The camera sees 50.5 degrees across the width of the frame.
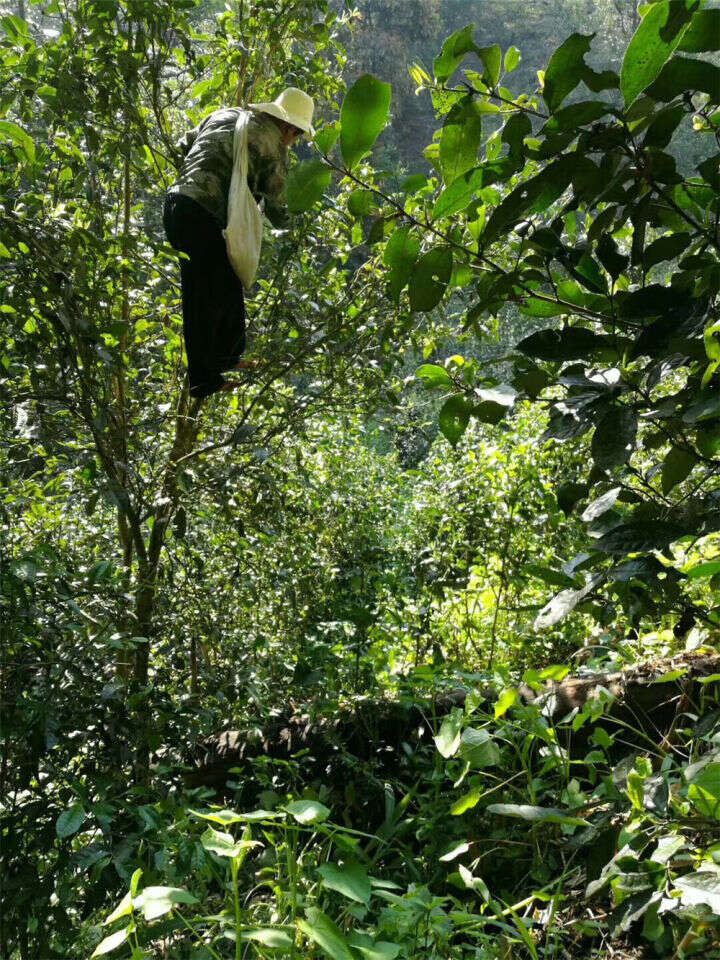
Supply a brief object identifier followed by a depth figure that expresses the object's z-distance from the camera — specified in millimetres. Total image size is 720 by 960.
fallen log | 2209
